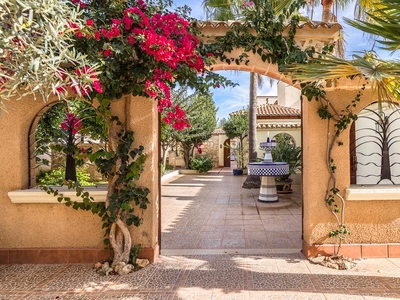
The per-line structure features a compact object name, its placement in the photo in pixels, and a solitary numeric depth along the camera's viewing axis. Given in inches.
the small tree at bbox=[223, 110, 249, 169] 887.1
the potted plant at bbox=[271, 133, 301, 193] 481.4
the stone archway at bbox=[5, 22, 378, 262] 194.1
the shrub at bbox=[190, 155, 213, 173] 932.0
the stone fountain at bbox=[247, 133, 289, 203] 354.3
